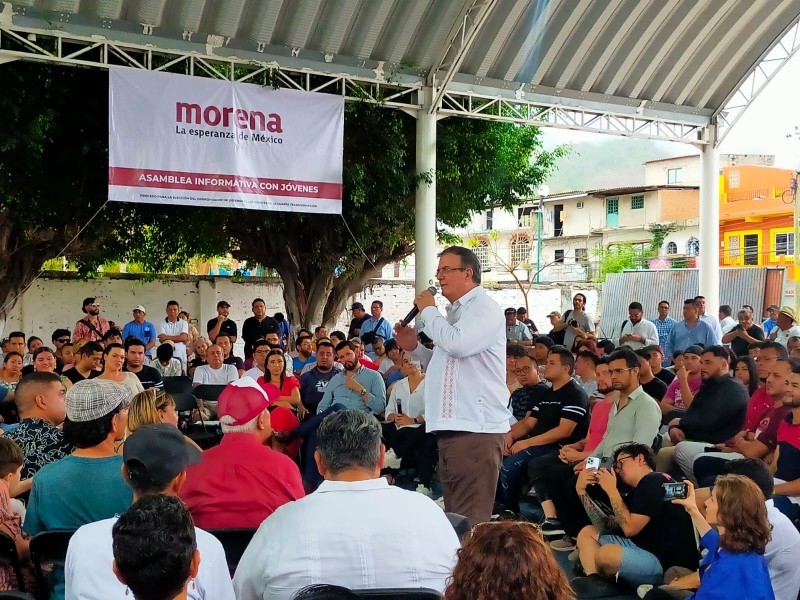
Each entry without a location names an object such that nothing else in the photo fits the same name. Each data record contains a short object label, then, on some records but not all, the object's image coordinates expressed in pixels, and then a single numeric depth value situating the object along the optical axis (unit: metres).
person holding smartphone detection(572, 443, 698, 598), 4.52
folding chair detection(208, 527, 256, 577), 2.99
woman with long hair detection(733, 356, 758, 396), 6.89
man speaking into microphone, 3.92
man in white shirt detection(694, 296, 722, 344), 10.83
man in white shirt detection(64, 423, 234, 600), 2.41
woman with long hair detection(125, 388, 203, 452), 3.92
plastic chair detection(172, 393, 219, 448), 6.79
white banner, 9.00
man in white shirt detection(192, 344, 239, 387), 8.45
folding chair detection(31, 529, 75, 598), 2.91
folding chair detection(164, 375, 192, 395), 7.25
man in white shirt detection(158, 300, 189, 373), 11.92
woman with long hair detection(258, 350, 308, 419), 7.13
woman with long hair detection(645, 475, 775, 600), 3.32
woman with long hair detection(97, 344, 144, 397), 6.56
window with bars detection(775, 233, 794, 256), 32.47
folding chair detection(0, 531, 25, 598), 3.01
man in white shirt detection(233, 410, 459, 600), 2.38
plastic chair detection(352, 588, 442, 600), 2.11
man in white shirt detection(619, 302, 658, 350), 10.91
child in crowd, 3.07
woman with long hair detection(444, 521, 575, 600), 1.55
